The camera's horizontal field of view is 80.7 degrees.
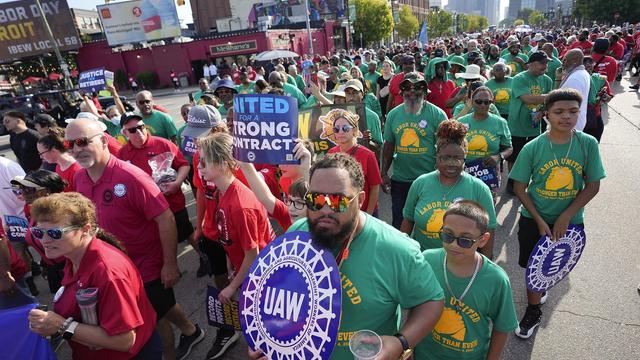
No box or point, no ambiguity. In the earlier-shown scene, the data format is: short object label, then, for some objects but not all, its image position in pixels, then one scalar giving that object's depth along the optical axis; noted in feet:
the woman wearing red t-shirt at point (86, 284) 6.90
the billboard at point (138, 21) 114.83
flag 60.54
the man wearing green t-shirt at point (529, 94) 17.88
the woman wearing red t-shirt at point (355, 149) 11.51
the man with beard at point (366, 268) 5.60
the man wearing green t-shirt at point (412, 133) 13.38
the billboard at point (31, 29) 97.76
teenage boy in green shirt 9.58
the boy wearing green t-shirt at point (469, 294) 6.76
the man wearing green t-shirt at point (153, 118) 18.66
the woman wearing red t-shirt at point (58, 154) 13.57
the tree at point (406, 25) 240.94
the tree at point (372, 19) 180.14
